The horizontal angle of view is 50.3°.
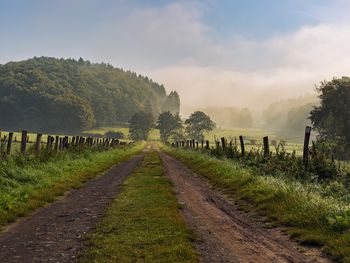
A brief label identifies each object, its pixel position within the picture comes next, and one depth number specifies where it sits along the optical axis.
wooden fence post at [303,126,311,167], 18.39
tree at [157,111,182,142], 170.88
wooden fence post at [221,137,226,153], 32.93
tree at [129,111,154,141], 174.88
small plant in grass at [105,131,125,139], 184.31
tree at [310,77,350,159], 55.22
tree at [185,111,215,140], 158.88
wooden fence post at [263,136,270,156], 23.27
